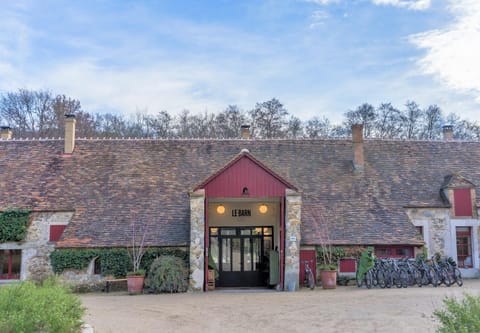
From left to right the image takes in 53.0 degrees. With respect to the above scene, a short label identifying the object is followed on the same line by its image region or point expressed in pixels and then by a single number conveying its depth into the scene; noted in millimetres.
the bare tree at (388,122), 42844
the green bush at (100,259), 17172
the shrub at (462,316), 6081
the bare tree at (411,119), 42781
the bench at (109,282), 16938
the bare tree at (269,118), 40031
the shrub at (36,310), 7148
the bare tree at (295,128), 40675
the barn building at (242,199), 17109
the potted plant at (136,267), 16062
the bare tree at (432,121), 42156
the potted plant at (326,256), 16719
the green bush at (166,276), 16078
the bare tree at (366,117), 43188
